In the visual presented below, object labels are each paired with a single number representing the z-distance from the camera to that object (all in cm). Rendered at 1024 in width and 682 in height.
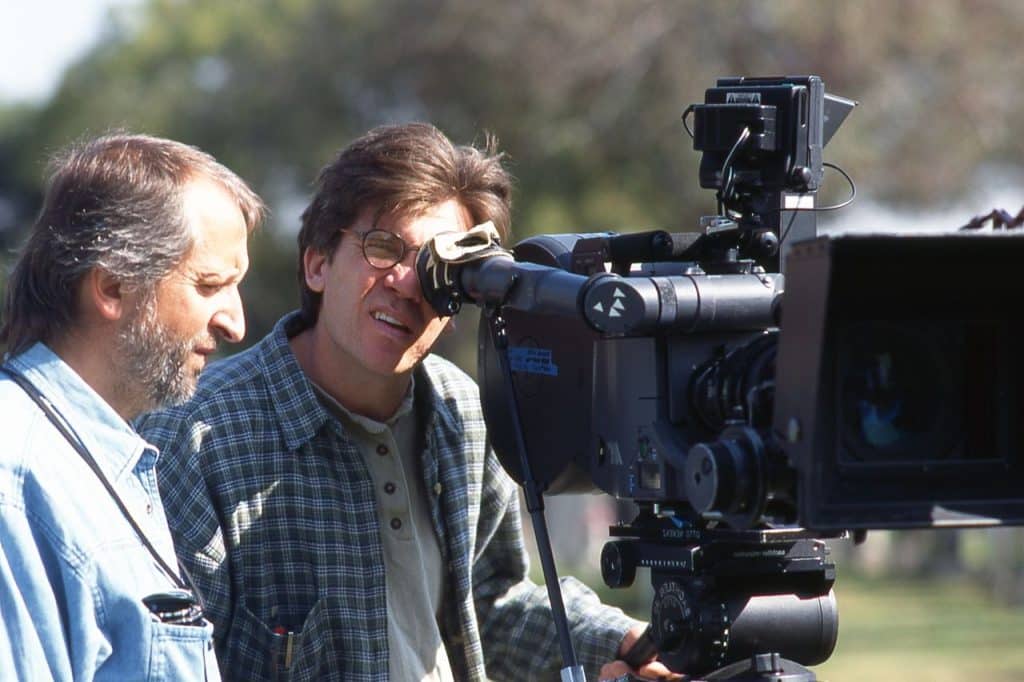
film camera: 467
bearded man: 464
